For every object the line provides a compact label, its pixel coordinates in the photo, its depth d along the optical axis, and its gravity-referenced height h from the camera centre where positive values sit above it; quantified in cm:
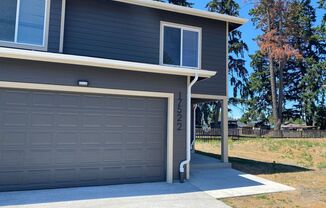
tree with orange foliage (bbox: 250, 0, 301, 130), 2697 +927
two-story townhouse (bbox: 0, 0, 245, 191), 605 +66
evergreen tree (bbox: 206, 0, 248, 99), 2936 +842
